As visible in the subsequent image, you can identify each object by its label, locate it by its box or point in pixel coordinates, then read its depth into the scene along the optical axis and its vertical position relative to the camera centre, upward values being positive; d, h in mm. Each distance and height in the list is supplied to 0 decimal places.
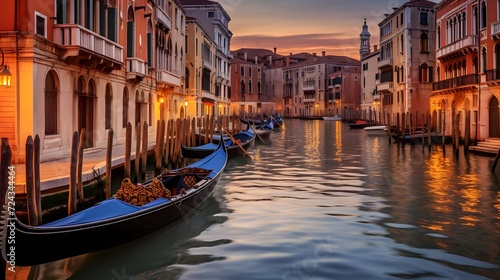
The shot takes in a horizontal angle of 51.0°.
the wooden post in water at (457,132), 18516 -170
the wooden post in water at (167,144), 14045 -392
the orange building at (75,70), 10250 +1514
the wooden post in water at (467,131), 17639 -152
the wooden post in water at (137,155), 10719 -518
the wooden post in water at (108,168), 8352 -619
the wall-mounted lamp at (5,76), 9320 +976
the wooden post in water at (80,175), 7562 -652
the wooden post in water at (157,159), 12297 -692
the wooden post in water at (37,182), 6242 -614
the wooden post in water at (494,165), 13539 -994
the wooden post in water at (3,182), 4758 -468
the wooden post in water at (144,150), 11070 -430
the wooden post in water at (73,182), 7004 -693
